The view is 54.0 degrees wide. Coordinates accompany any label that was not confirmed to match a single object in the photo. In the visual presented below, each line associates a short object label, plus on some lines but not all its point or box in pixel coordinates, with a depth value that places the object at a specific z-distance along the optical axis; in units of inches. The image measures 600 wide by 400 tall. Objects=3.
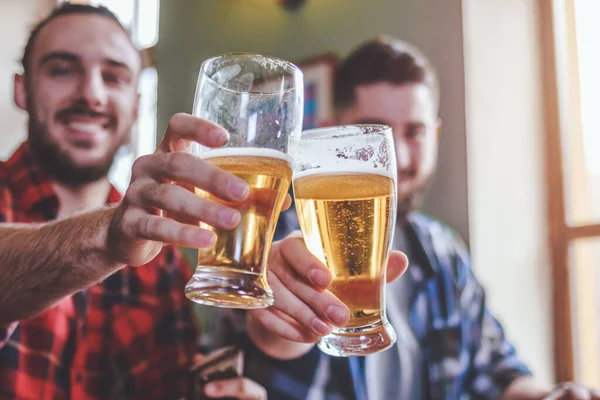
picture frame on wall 99.7
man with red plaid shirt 26.5
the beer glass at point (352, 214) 29.6
